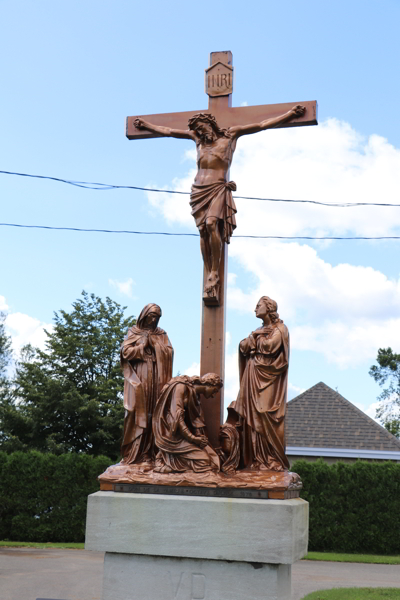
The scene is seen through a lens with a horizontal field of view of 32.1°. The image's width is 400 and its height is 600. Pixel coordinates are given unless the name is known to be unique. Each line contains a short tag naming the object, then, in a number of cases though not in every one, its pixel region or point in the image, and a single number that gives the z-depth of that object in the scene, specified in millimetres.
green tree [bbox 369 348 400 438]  33406
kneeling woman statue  5961
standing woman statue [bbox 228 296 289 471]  6082
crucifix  6594
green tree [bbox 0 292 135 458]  22688
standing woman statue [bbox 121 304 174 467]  6246
